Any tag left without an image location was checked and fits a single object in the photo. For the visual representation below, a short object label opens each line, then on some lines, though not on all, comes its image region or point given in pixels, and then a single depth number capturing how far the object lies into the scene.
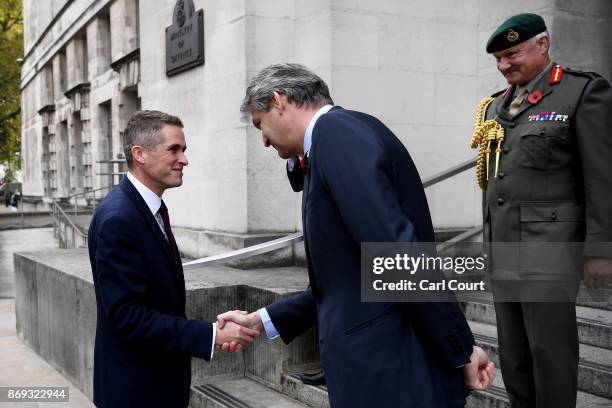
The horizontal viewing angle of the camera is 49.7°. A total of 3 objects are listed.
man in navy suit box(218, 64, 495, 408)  1.84
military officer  2.77
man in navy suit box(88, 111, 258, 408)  2.43
